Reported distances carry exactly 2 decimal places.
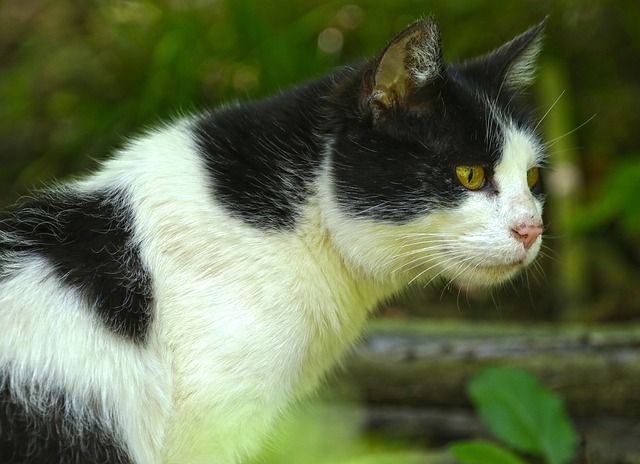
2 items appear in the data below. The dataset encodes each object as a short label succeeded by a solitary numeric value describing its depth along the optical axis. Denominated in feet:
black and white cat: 11.49
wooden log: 17.95
